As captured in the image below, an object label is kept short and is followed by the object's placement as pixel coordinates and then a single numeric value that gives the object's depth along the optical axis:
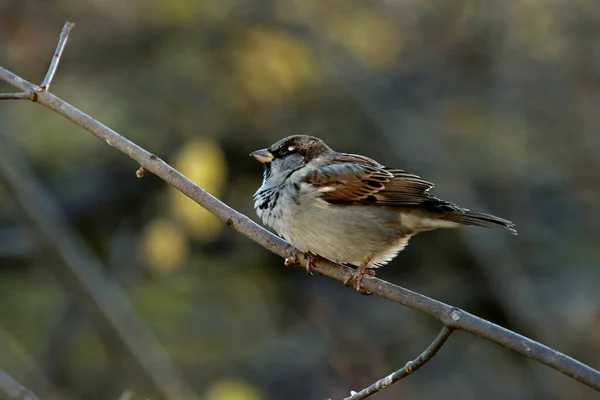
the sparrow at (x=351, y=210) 6.72
